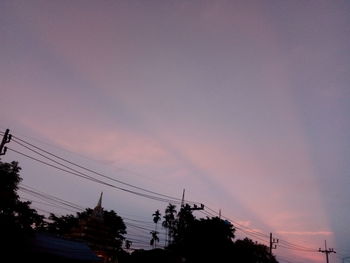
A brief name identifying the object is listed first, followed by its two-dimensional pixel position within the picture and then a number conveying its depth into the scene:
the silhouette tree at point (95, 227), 56.09
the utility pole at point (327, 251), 65.50
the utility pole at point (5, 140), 20.08
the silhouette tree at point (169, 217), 95.38
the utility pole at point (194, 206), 37.47
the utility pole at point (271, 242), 52.76
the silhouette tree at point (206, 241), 41.00
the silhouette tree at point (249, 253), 42.69
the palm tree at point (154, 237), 93.56
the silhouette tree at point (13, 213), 20.91
